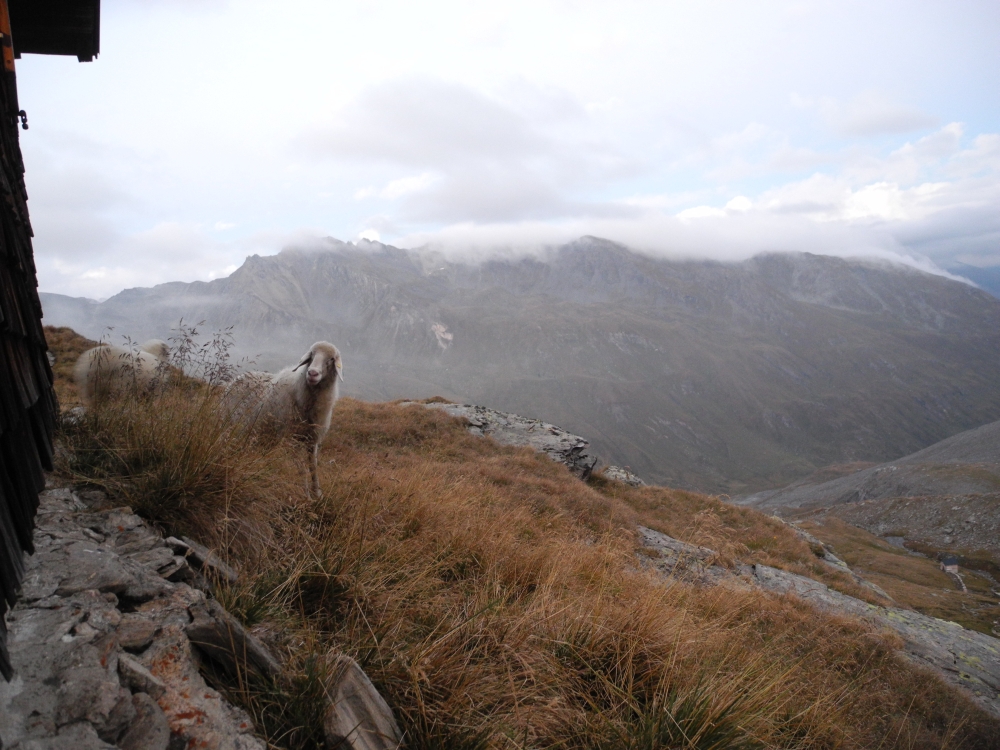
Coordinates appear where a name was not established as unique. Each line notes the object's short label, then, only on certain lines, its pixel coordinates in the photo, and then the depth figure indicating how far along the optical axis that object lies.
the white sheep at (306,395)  8.23
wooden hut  2.36
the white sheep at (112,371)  7.31
